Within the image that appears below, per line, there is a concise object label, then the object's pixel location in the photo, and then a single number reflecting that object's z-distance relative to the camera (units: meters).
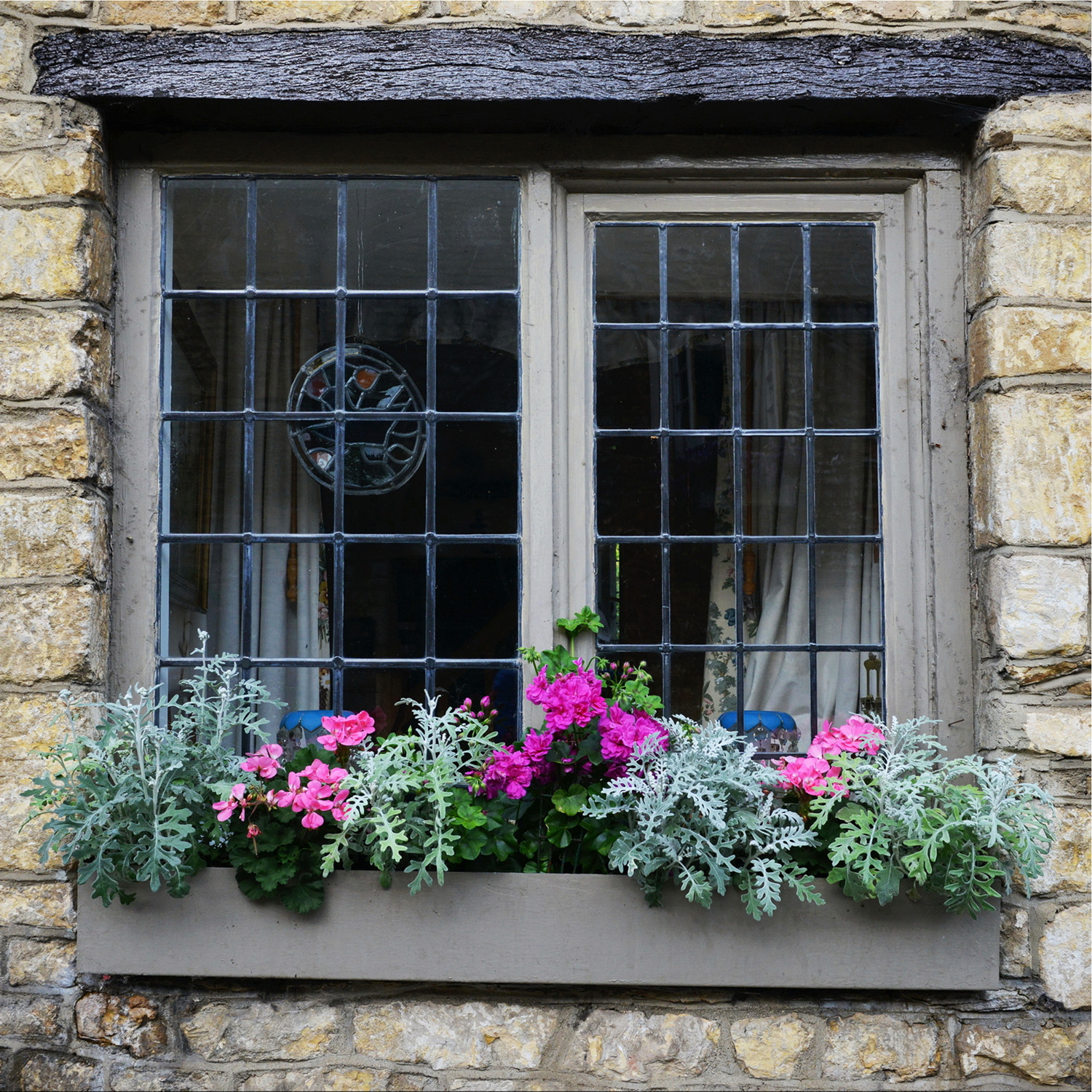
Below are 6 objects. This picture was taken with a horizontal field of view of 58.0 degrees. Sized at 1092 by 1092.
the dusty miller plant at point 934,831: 2.05
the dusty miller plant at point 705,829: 2.05
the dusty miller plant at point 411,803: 2.09
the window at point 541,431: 2.53
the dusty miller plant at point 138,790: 2.10
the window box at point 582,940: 2.15
